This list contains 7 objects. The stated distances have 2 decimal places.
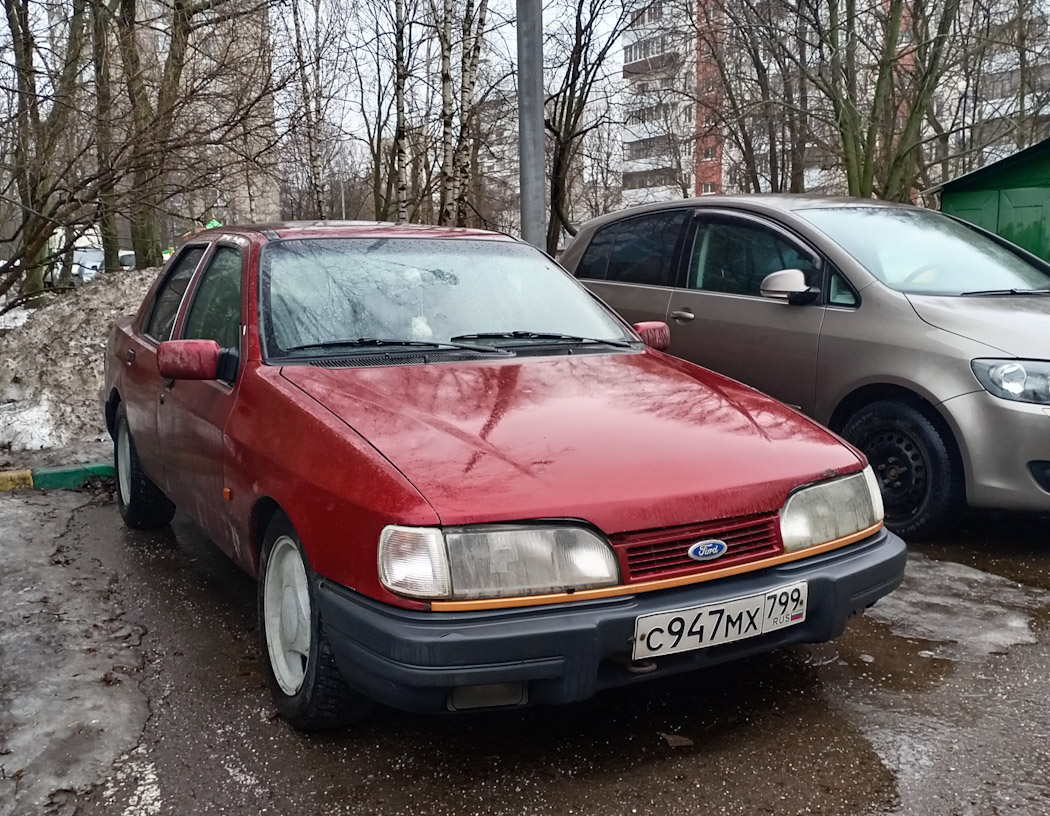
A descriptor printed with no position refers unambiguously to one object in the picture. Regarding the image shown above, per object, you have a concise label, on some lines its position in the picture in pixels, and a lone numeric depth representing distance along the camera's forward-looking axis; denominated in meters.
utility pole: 7.30
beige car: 4.20
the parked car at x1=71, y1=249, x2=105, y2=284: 21.63
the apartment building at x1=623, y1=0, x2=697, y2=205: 22.66
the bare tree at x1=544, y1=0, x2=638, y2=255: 17.52
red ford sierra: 2.32
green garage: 9.52
